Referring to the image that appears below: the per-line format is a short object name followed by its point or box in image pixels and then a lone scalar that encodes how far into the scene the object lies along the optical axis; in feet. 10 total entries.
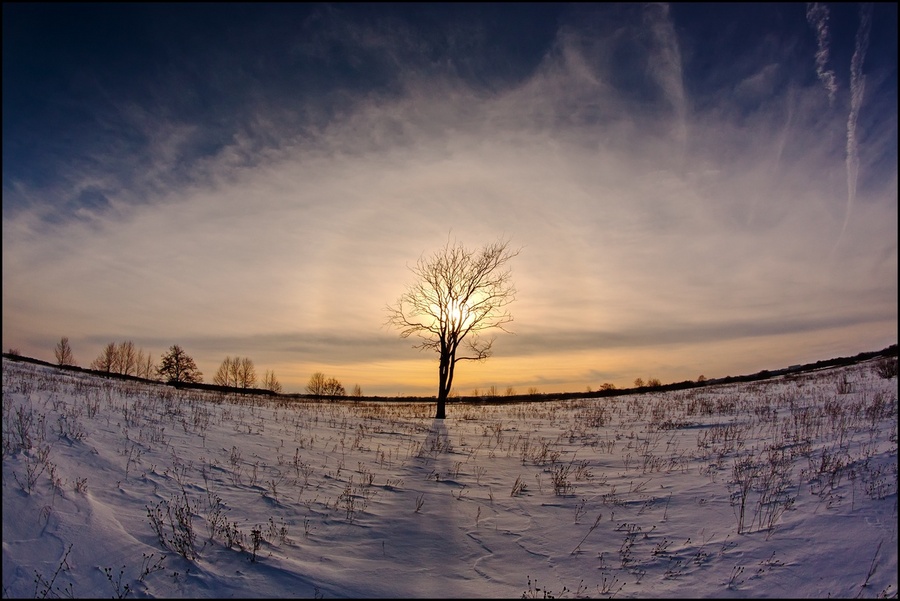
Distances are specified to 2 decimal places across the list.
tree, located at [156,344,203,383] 210.59
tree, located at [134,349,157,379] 234.17
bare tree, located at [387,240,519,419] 76.43
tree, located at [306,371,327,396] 287.07
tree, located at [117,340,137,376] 273.54
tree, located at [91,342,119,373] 265.54
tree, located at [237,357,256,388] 287.28
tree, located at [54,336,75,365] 265.54
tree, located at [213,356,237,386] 287.69
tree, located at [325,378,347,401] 276.21
